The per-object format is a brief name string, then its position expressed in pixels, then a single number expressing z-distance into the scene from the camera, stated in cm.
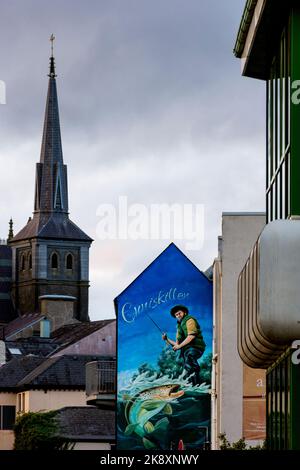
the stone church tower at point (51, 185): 19775
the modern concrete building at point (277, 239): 2769
